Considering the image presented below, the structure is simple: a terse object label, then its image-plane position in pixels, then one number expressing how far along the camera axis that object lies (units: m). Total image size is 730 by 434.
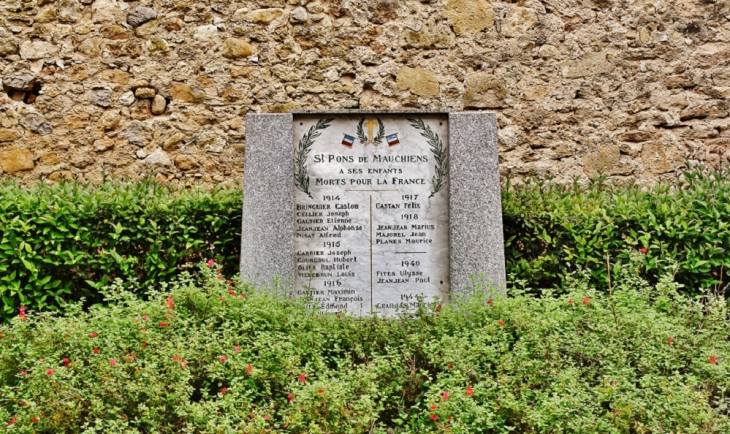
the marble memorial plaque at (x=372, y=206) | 4.64
